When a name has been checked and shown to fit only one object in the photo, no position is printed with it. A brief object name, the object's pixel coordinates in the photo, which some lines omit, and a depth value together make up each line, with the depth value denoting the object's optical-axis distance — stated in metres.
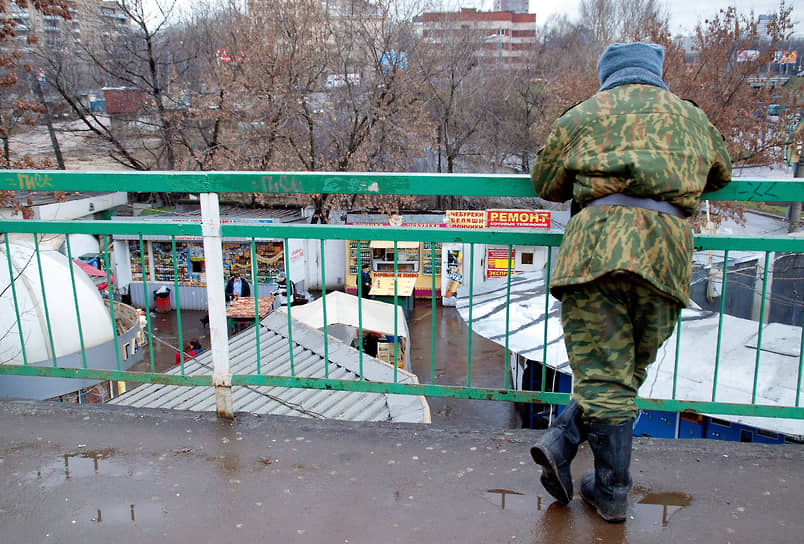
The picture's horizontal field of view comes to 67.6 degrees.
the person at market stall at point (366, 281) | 16.83
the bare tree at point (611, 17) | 36.03
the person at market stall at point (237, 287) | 18.12
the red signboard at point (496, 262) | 21.50
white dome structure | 8.70
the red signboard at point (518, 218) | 19.20
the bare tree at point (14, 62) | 11.97
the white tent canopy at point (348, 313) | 11.98
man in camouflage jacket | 2.03
